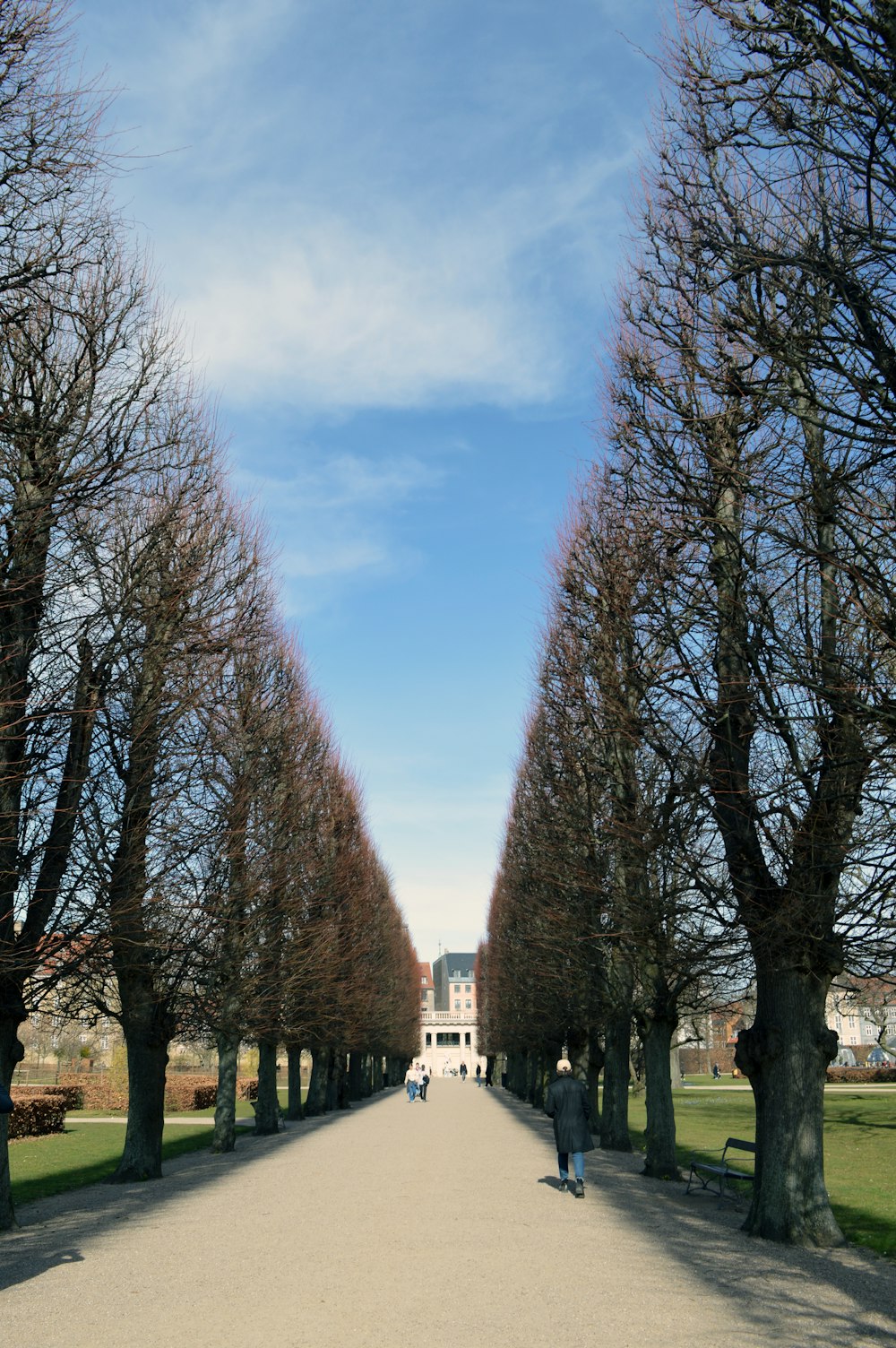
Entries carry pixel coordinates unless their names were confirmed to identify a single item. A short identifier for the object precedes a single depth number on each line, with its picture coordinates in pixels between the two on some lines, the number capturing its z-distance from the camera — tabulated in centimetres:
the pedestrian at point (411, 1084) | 5047
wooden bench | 1494
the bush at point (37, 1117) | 2856
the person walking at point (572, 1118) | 1569
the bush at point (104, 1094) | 4284
